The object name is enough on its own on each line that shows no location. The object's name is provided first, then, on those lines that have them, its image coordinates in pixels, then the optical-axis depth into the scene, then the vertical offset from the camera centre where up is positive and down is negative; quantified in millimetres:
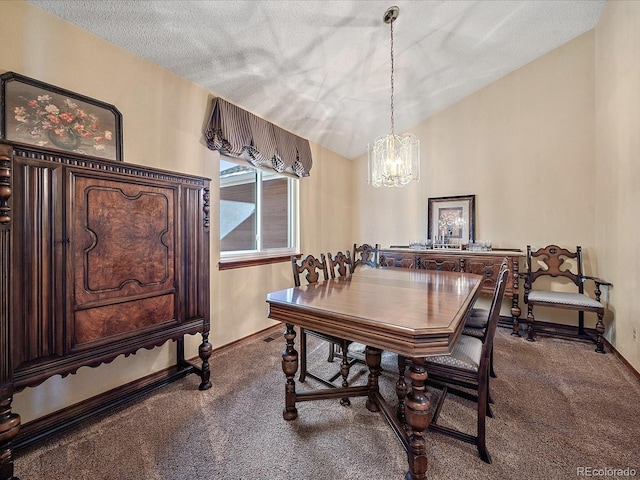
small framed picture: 3822 +292
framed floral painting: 1541 +773
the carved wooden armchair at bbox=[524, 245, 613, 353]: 2758 -527
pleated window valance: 2572 +1092
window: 3023 +345
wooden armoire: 1273 -144
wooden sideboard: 3186 -289
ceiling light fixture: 2395 +732
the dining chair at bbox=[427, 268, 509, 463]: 1407 -704
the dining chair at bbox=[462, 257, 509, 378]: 2025 -676
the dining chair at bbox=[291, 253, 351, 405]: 1902 -720
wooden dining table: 1149 -389
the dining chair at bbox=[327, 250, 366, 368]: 2371 -304
